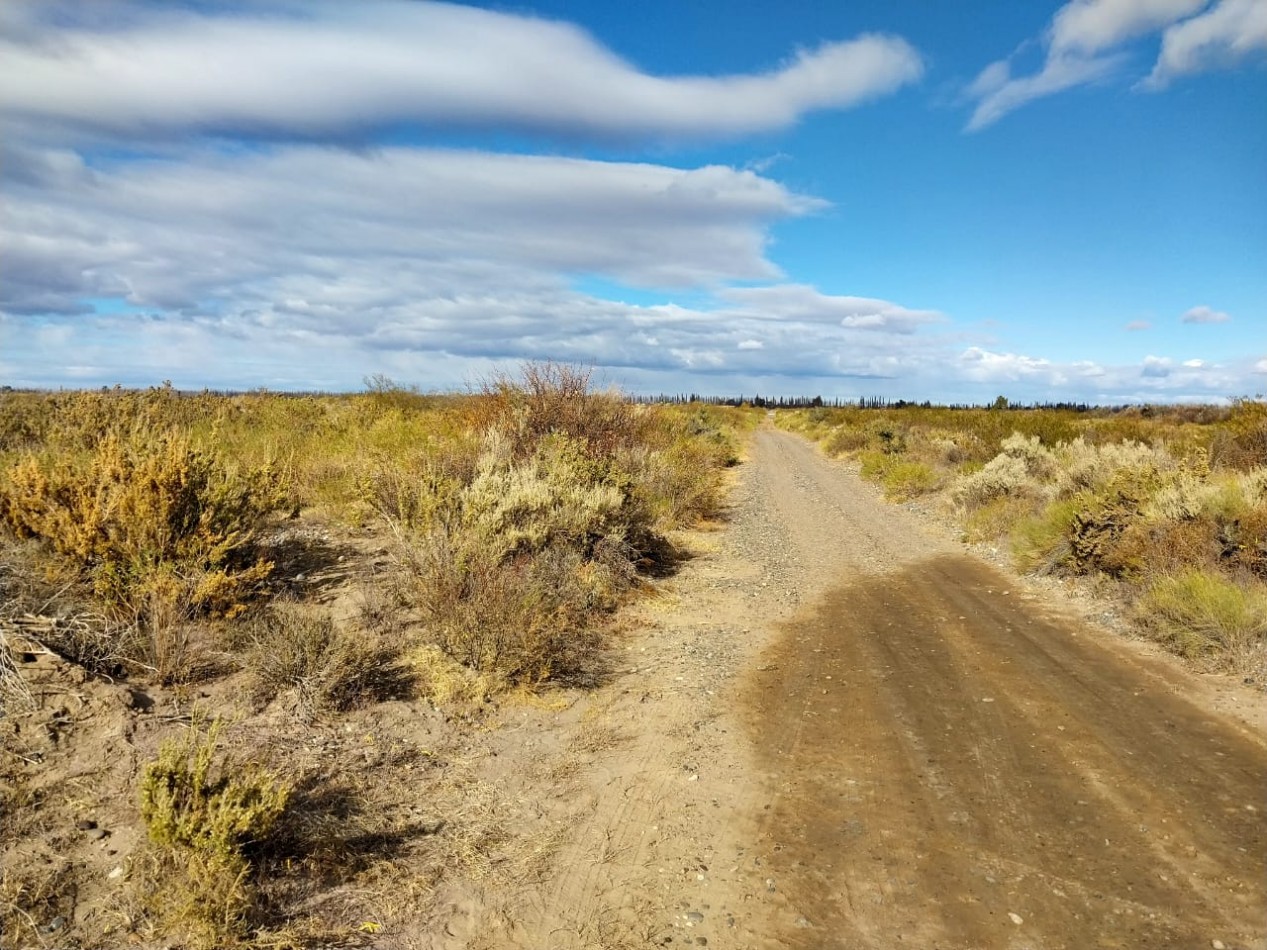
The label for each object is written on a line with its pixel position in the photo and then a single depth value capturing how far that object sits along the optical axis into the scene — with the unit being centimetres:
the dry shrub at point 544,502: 842
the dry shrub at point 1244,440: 1365
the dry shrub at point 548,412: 1291
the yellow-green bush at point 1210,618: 686
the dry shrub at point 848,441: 3050
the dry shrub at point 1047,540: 1032
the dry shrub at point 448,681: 597
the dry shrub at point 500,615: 638
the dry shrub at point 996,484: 1444
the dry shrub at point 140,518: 588
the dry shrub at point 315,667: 540
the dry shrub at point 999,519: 1274
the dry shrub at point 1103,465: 1173
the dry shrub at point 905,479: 1825
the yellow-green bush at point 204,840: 331
